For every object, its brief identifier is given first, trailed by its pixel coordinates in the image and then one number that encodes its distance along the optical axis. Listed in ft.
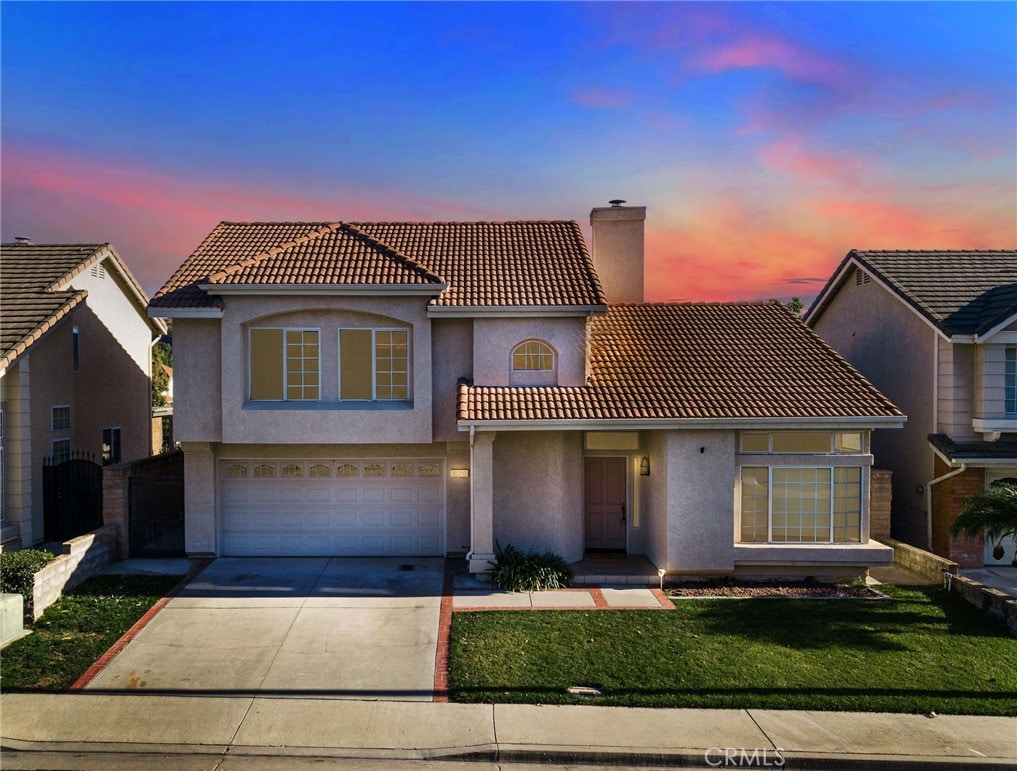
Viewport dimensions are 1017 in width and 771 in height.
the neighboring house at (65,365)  48.21
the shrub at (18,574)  36.88
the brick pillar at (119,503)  47.42
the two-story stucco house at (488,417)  44.21
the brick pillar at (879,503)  51.78
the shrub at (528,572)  42.80
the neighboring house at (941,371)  50.78
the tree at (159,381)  122.09
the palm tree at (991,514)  36.88
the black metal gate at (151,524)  48.80
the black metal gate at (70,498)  50.80
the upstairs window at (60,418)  52.80
